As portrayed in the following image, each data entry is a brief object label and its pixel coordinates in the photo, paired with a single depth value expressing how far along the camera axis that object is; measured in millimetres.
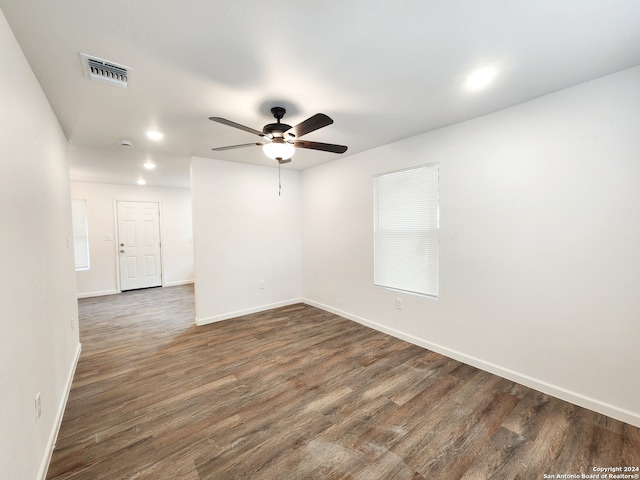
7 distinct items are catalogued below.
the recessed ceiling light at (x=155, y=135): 2887
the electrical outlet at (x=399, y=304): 3369
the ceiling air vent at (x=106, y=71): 1674
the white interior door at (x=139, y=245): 6145
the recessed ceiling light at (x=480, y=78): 1852
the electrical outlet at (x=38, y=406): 1492
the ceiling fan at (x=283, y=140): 2240
